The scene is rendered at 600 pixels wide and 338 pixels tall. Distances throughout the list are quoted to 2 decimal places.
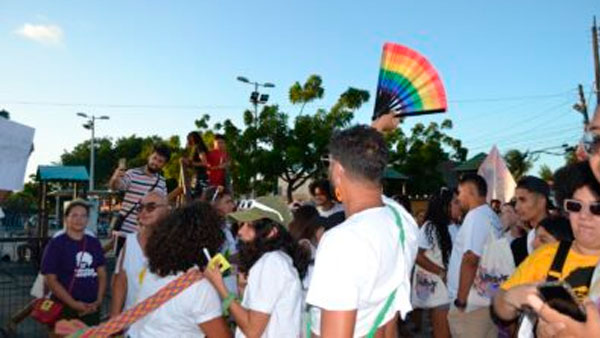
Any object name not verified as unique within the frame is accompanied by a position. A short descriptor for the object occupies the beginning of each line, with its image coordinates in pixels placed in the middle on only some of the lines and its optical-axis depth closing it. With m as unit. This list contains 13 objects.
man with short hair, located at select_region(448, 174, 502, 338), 4.86
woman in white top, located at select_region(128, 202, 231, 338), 3.12
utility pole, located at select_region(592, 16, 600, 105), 27.17
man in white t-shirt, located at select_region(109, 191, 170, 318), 4.07
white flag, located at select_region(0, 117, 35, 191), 3.73
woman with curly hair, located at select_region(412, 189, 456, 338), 6.14
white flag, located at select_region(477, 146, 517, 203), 10.00
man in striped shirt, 6.39
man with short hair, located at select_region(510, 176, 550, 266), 4.77
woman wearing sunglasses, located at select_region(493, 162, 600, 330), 2.49
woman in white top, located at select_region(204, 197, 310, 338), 3.06
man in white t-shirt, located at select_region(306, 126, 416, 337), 2.15
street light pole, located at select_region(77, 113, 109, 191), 50.00
